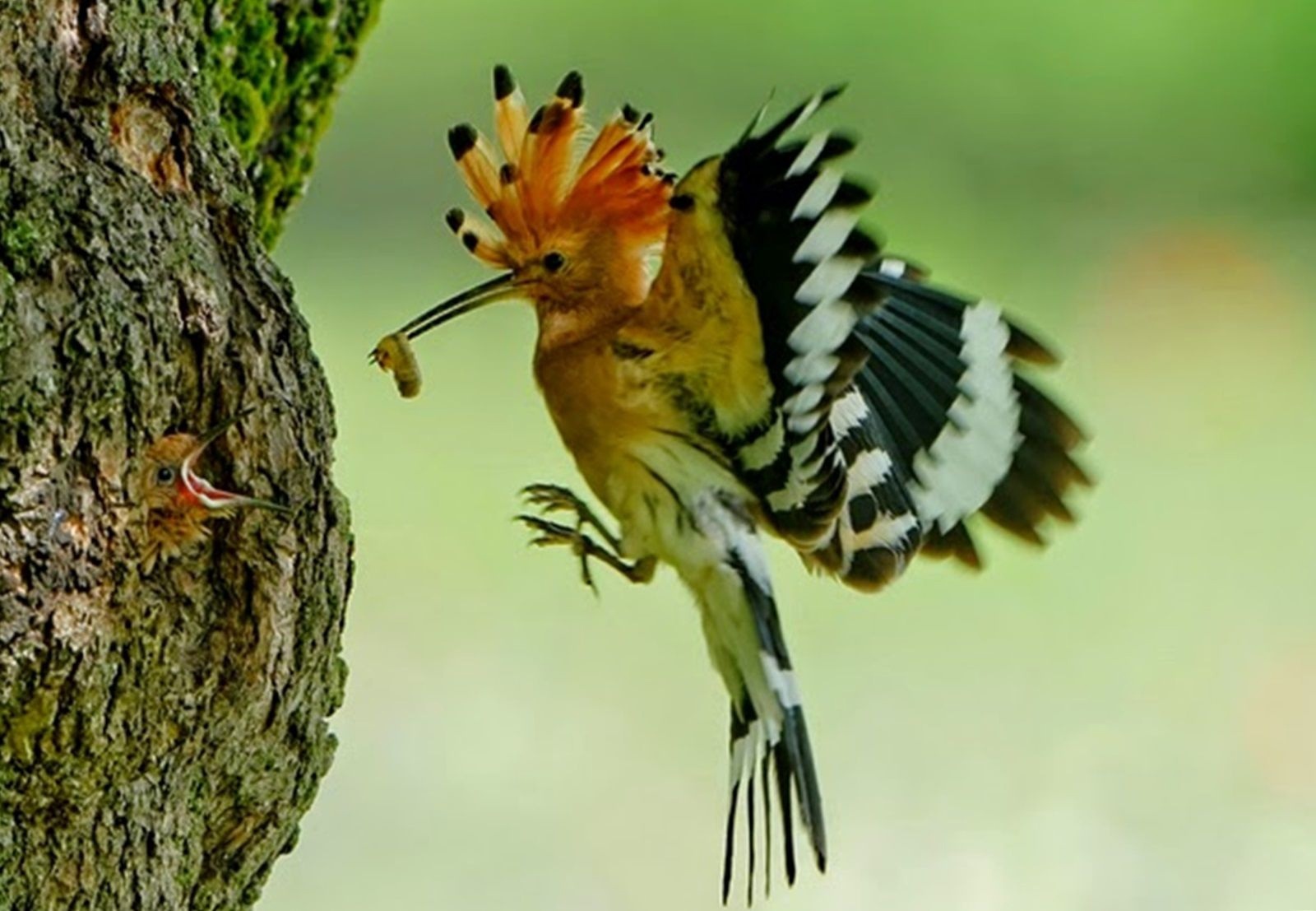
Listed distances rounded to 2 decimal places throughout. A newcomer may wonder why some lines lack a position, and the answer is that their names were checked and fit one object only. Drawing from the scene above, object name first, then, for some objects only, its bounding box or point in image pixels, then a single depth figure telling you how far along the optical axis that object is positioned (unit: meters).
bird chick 4.57
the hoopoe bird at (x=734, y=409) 5.86
